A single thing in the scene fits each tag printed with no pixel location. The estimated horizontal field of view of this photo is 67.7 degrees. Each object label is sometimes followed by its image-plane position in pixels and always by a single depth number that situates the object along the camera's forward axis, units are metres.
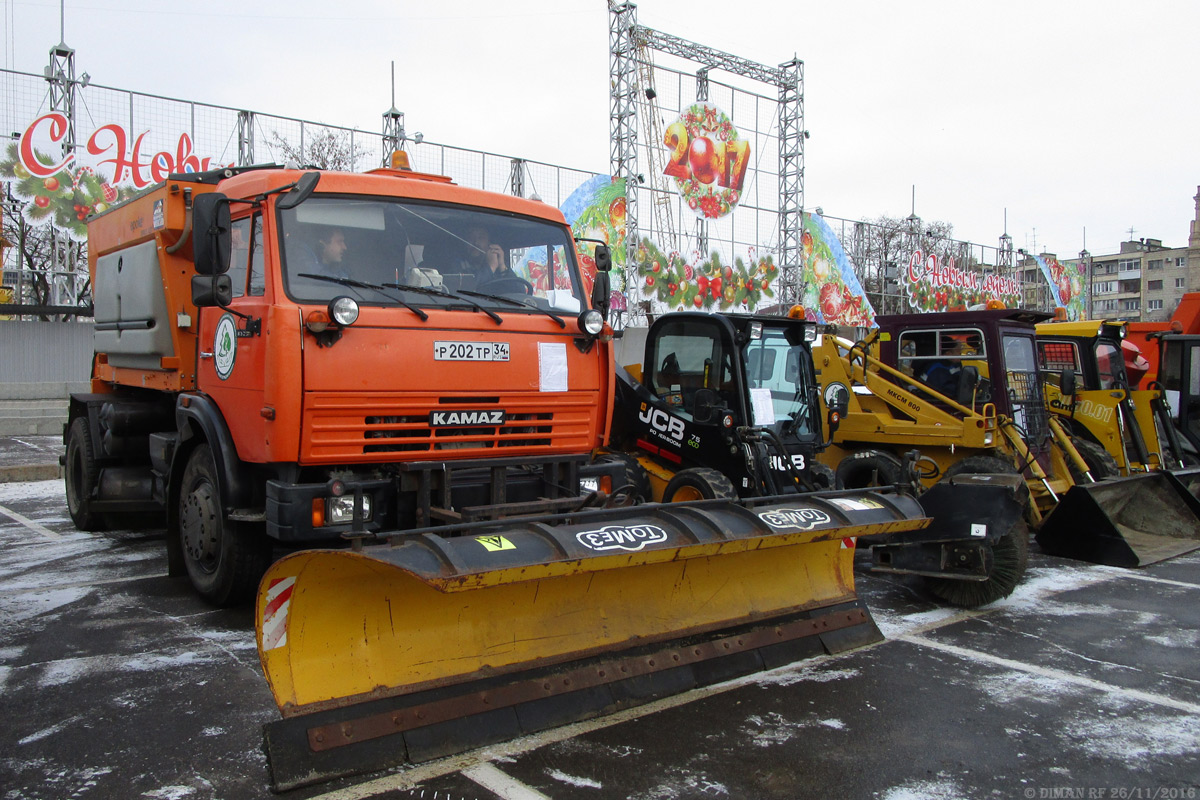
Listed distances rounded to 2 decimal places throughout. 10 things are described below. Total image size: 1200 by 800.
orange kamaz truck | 4.73
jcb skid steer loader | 6.12
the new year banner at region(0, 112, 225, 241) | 14.44
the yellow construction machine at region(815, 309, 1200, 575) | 7.66
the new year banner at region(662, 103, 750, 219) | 23.27
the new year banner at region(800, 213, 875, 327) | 26.84
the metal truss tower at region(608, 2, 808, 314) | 19.83
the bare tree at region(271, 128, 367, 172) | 17.83
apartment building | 96.31
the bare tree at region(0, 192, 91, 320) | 14.84
